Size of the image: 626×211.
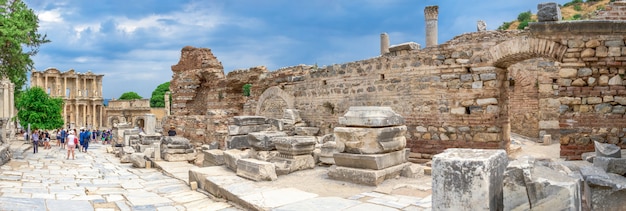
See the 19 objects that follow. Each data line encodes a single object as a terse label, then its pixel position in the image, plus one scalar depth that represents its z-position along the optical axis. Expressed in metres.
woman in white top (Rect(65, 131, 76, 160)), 17.14
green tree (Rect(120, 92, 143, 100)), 73.50
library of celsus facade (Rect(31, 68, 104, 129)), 59.56
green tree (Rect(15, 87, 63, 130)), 35.00
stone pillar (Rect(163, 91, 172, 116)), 52.08
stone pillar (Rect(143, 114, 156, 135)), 21.81
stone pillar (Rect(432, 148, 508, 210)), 3.78
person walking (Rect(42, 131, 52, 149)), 23.91
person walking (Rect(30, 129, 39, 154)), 19.38
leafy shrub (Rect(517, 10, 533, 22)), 46.09
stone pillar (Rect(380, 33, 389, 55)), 23.11
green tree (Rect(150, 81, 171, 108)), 69.82
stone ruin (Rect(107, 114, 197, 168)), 12.99
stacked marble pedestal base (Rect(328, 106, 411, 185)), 6.76
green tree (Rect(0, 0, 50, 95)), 13.24
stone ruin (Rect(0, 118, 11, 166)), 12.83
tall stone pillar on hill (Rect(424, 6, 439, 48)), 20.47
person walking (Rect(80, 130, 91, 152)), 22.31
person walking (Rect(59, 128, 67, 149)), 25.11
